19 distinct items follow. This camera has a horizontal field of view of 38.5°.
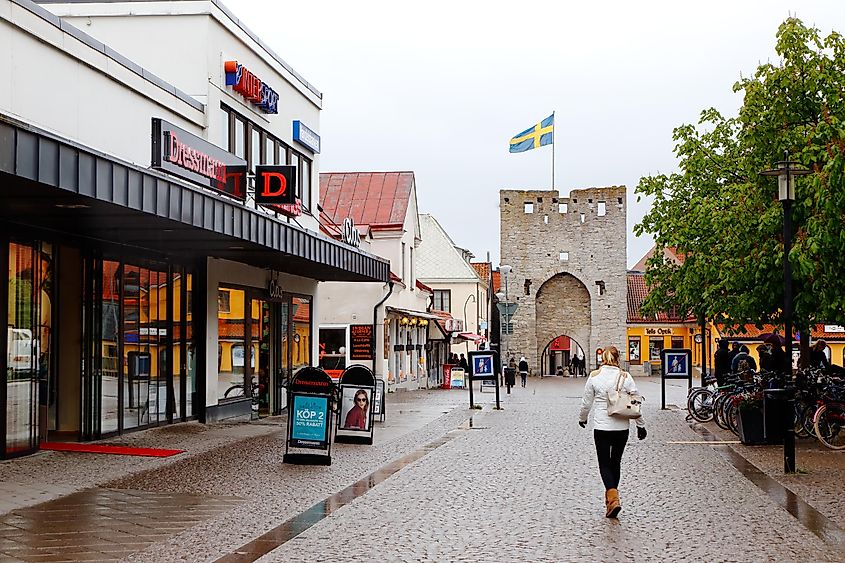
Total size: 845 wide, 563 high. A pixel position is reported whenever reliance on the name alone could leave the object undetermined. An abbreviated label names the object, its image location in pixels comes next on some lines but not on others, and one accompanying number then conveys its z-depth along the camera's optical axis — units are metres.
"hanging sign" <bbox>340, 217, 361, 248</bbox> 28.45
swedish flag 69.56
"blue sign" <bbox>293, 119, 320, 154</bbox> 27.40
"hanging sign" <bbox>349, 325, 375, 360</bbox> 38.06
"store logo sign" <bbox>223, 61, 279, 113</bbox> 22.30
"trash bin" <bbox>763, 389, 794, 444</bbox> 19.19
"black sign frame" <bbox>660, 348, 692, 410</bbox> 30.51
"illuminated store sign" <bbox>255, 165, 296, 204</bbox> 21.34
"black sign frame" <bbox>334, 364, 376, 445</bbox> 18.94
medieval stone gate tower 76.50
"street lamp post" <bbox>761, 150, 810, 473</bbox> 15.92
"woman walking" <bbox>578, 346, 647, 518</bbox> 11.59
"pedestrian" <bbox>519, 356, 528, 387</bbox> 53.26
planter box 19.23
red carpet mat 16.55
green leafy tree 18.42
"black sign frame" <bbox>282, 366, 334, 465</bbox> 15.69
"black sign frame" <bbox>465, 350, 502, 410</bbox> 30.19
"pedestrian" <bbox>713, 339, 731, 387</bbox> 28.67
